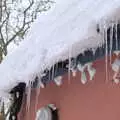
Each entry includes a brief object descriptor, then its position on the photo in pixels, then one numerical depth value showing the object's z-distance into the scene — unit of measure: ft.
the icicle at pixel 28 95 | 14.29
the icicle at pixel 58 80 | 12.41
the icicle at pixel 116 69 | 9.47
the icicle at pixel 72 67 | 10.55
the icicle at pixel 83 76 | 11.00
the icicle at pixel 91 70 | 10.52
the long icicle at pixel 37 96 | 14.71
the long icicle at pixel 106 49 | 8.11
